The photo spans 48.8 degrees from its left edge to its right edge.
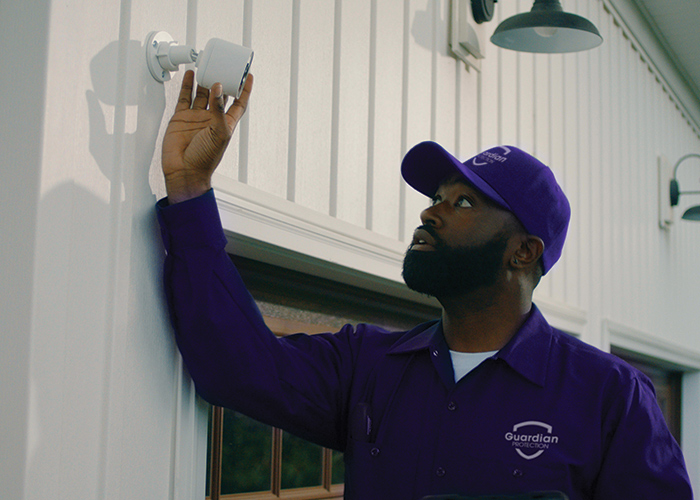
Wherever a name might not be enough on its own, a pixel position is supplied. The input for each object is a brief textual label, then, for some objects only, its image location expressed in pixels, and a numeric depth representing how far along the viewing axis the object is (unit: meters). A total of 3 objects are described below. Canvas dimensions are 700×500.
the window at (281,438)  1.78
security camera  1.33
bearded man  1.37
